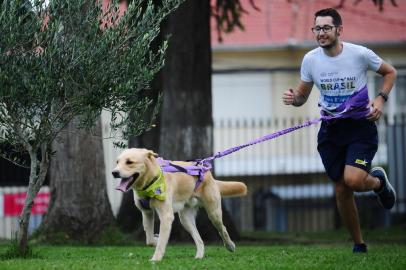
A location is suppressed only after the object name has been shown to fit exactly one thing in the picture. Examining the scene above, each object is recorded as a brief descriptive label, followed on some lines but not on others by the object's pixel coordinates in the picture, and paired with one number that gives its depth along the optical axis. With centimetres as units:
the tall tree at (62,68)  1550
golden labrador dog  1581
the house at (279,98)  3934
